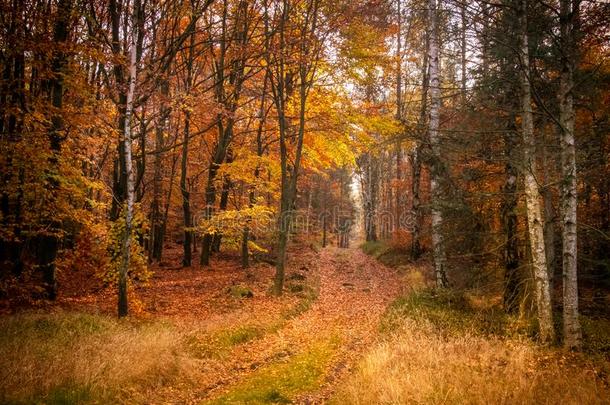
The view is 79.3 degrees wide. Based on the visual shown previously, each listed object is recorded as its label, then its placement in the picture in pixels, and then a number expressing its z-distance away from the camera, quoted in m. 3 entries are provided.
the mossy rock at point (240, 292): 13.42
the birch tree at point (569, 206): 8.02
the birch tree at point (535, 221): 8.35
